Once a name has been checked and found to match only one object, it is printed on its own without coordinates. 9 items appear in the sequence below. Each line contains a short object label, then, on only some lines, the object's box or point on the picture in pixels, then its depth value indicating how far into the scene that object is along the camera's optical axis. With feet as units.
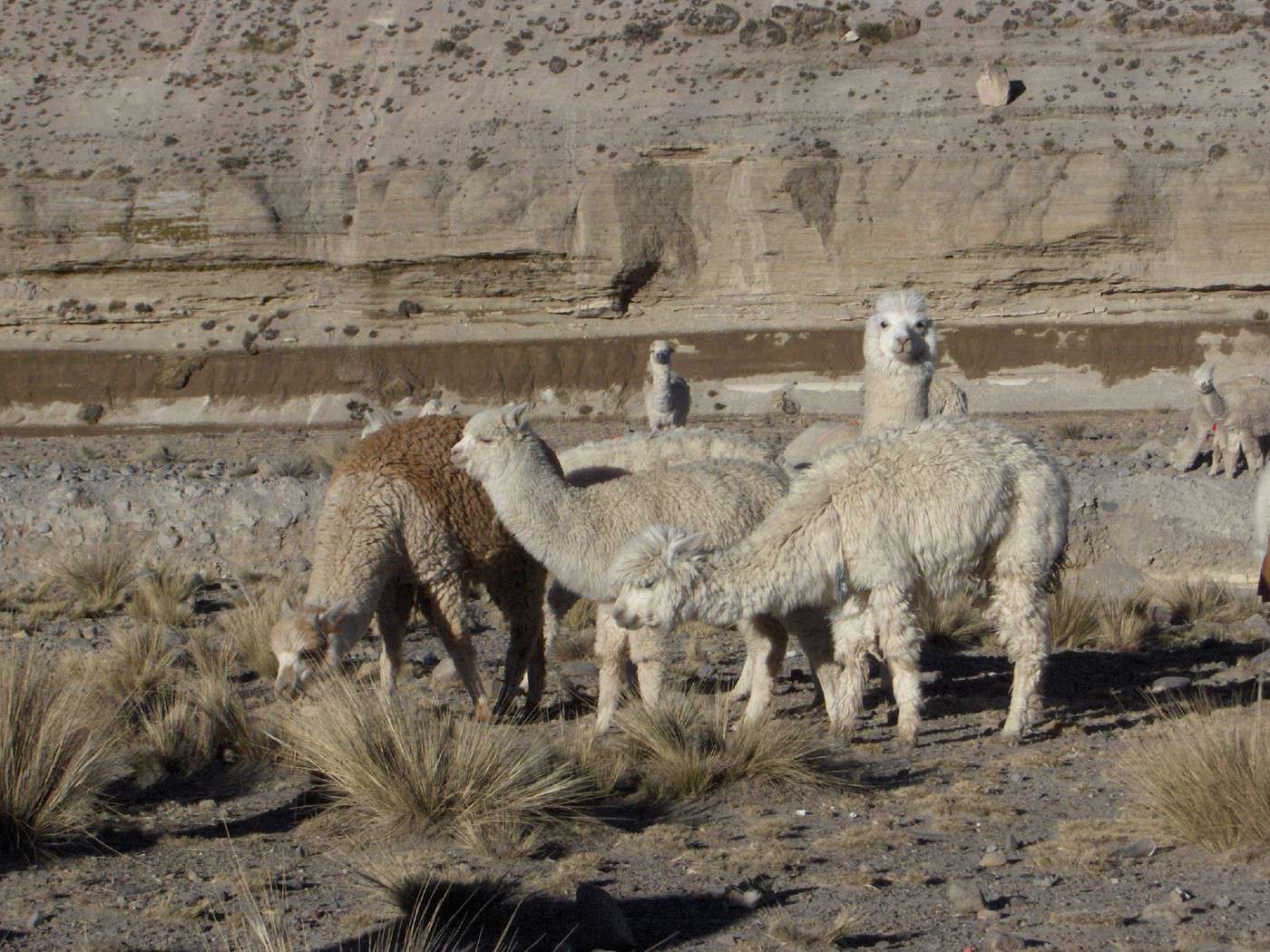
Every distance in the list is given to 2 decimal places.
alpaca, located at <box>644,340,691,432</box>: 142.31
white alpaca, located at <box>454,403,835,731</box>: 54.95
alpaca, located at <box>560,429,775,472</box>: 66.90
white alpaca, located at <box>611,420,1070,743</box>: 49.57
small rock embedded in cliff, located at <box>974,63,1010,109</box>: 252.01
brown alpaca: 54.08
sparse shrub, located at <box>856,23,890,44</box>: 277.44
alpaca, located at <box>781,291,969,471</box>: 66.44
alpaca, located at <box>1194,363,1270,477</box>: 122.83
